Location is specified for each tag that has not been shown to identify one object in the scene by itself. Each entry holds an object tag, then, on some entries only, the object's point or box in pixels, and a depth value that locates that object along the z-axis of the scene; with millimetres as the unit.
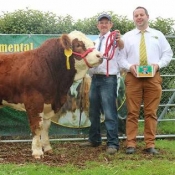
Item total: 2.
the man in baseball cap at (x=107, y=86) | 7061
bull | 6504
